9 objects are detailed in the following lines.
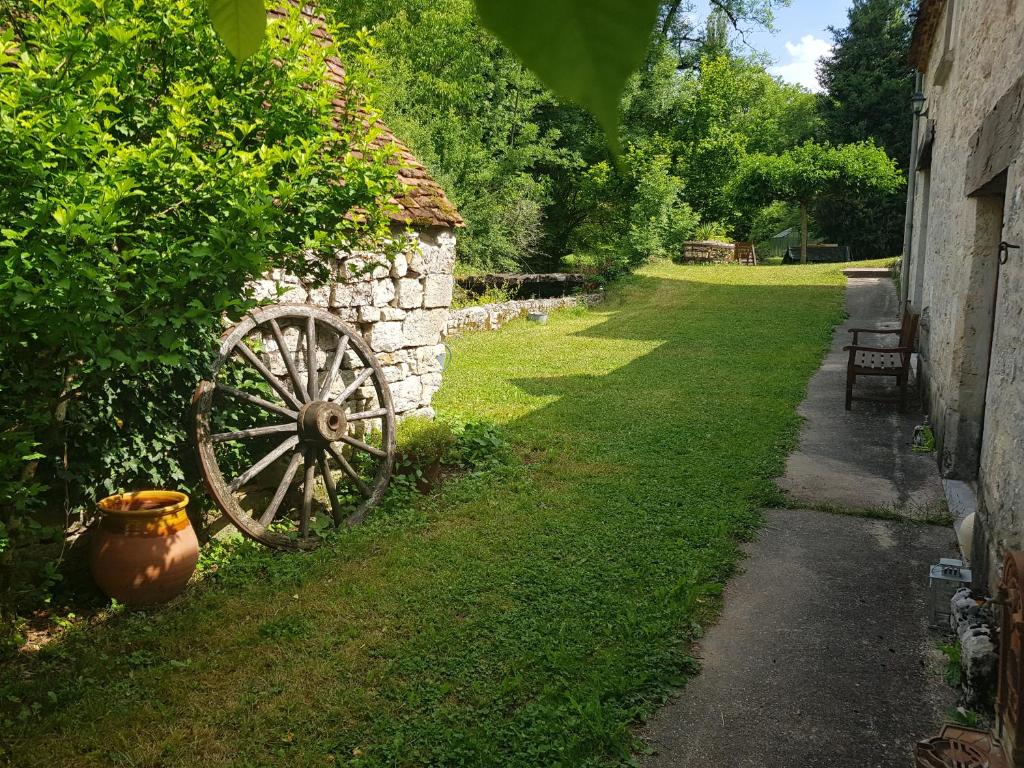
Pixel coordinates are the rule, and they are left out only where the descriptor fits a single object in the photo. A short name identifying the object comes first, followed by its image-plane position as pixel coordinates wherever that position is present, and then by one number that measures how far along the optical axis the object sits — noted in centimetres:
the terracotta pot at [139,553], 377
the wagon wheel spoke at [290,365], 468
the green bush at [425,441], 563
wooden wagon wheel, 444
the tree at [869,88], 2177
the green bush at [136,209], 312
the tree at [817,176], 2244
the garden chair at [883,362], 733
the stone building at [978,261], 338
